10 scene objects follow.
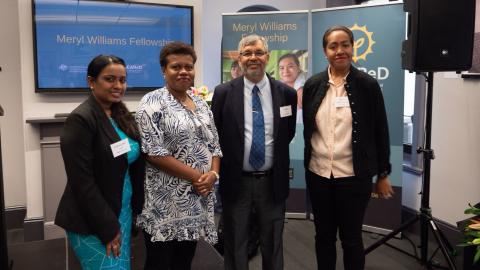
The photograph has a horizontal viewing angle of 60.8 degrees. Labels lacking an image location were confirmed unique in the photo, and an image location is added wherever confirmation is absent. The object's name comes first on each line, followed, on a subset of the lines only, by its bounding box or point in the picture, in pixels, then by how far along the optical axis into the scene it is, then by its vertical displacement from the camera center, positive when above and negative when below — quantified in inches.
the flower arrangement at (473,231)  83.8 -27.4
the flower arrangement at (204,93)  128.7 +3.5
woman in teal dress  59.4 -9.9
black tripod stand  108.3 -29.3
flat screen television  133.3 +23.6
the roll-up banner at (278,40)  152.6 +23.8
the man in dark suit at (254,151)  84.1 -9.7
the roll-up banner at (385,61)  136.4 +14.7
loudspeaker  103.0 +17.6
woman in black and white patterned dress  69.2 -9.7
